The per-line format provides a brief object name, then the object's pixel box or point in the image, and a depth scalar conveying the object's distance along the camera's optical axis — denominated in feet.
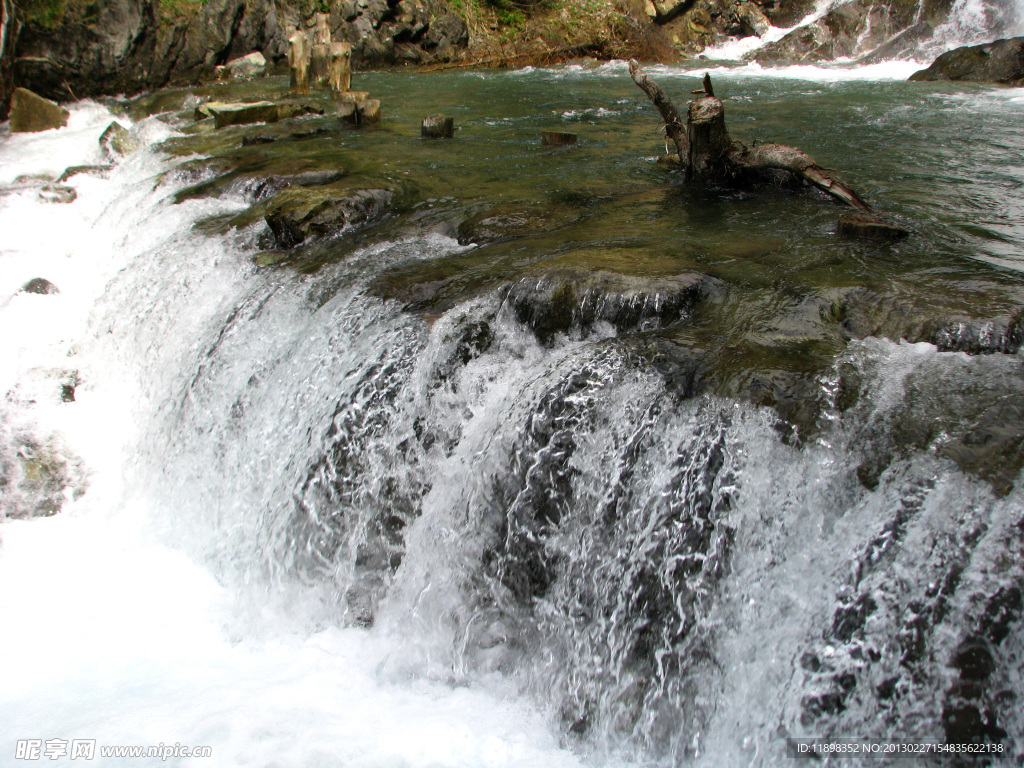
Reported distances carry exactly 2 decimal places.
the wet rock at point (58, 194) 26.99
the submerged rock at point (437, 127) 29.45
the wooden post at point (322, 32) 45.93
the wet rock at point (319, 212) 18.80
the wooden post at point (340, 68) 43.93
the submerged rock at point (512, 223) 17.58
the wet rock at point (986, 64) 38.24
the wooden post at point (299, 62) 42.80
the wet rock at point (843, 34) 56.34
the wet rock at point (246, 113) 33.06
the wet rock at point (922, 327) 10.72
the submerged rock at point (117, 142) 30.55
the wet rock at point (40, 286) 21.56
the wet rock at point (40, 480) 15.79
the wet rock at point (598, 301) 12.64
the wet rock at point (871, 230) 15.16
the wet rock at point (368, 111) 31.76
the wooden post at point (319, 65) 44.98
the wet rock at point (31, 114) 34.73
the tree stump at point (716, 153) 18.35
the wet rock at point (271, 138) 28.63
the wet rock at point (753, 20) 70.03
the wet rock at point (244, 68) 49.65
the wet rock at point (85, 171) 28.71
